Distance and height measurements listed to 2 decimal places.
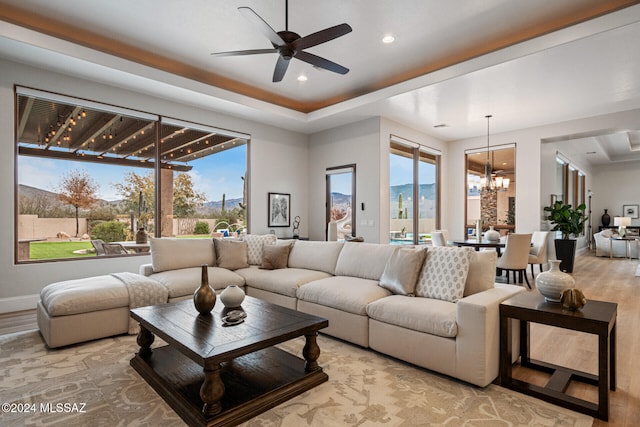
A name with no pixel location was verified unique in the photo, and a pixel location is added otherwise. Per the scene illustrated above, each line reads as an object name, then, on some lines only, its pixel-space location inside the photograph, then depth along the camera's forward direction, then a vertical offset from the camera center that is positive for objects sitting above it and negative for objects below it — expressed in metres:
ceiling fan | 2.92 +1.61
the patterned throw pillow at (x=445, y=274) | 2.94 -0.54
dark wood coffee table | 1.95 -1.13
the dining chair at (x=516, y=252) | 5.56 -0.63
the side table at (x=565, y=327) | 2.01 -0.87
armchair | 10.01 -0.96
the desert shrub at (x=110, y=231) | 5.07 -0.25
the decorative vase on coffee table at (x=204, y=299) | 2.60 -0.66
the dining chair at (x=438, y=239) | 6.32 -0.46
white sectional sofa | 2.46 -0.75
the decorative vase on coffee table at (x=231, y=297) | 2.78 -0.69
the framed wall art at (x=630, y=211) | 12.30 +0.13
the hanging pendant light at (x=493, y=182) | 6.57 +0.68
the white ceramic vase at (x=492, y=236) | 6.23 -0.40
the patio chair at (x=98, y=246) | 5.03 -0.48
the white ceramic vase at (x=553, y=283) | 2.33 -0.48
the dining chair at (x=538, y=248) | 6.12 -0.62
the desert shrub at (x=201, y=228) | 6.08 -0.25
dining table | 5.91 -0.52
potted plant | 7.32 -0.32
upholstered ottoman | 3.06 -0.89
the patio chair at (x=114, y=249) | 5.12 -0.53
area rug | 2.01 -1.22
